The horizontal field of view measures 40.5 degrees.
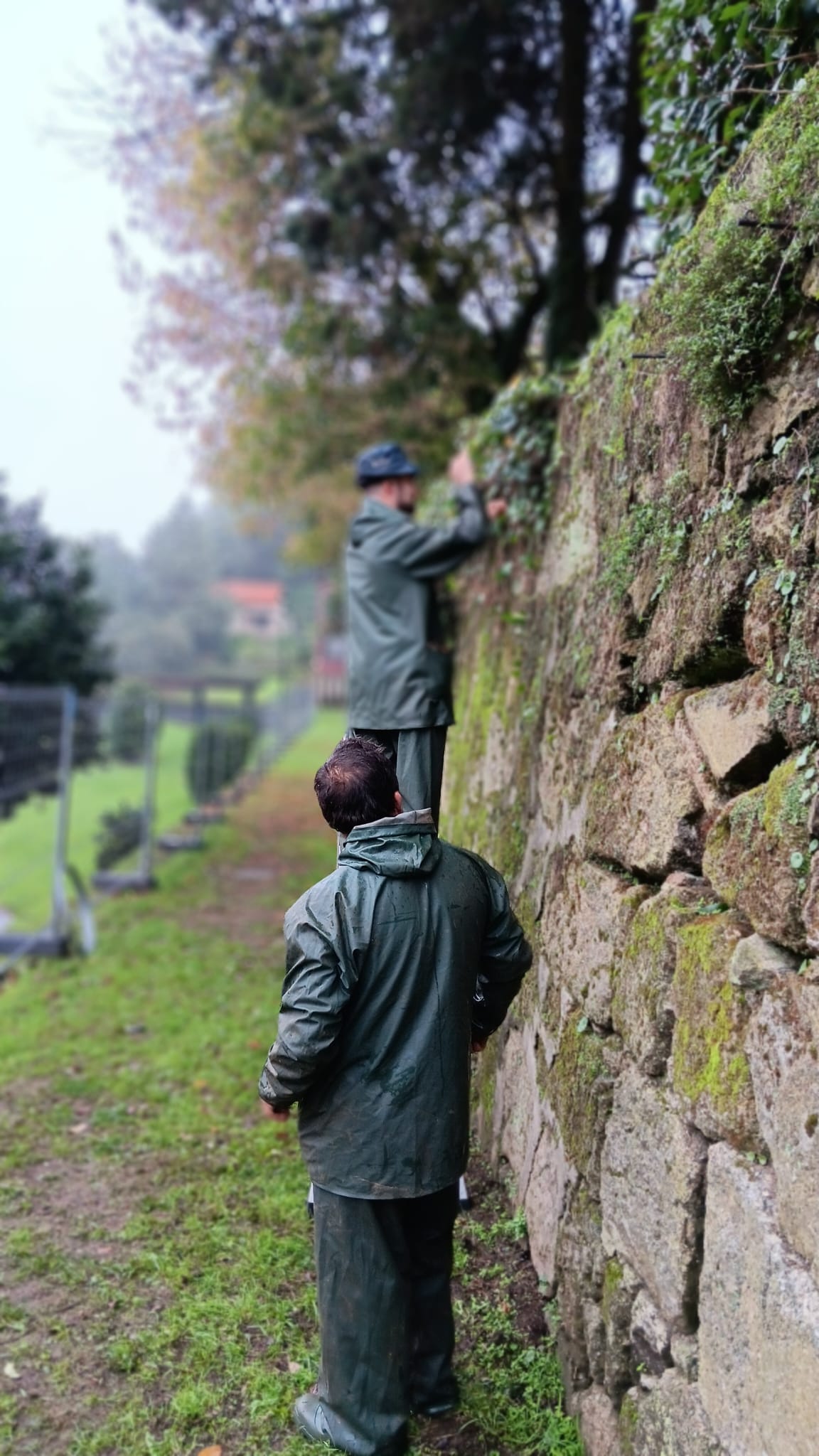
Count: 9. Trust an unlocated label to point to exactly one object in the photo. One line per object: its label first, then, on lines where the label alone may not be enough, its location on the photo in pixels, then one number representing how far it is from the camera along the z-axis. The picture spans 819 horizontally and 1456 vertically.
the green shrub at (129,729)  11.21
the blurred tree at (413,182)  8.88
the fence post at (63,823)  7.56
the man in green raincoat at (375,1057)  2.55
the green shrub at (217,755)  13.16
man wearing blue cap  4.30
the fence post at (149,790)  9.91
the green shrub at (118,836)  11.57
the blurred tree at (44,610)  12.14
